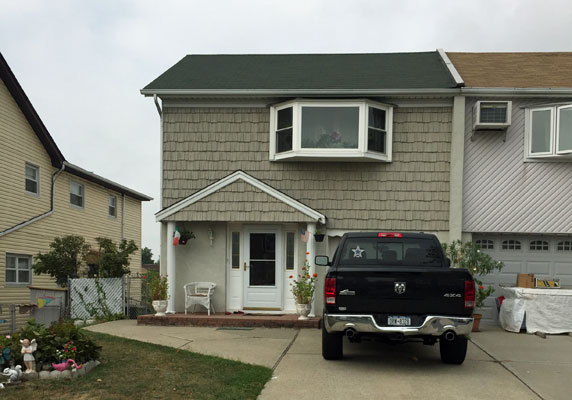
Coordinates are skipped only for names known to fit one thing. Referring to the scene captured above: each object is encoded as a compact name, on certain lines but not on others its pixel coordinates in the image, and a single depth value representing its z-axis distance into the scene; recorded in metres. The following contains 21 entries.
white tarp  10.63
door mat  10.59
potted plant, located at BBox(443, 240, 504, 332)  11.12
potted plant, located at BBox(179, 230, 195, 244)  11.91
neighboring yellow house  16.16
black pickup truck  6.71
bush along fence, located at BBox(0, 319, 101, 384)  6.12
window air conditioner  11.61
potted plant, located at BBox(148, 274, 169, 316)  11.28
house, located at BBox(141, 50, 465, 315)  11.78
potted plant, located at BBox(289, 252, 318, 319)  10.98
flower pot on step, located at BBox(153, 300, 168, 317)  11.24
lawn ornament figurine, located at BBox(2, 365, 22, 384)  5.89
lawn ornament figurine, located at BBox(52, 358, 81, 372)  6.17
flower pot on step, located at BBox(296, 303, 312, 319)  11.02
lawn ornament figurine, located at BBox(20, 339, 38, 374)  6.05
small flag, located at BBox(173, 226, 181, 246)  11.57
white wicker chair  11.67
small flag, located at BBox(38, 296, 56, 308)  10.38
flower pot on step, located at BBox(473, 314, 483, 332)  11.05
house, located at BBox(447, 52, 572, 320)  11.88
